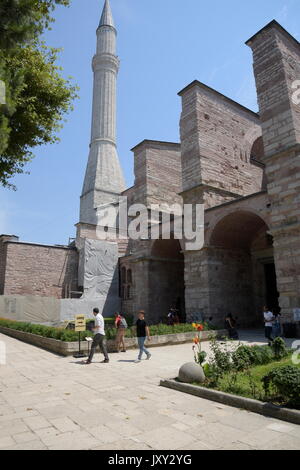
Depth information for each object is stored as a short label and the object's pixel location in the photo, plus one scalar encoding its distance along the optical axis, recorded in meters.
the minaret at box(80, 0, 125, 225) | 36.12
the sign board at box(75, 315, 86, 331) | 8.51
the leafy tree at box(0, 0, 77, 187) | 6.04
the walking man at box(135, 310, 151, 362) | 8.13
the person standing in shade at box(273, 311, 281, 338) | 10.84
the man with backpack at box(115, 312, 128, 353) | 9.16
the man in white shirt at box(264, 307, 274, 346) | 9.88
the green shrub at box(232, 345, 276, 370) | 5.75
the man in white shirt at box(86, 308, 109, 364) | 7.93
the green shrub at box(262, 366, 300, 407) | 3.65
